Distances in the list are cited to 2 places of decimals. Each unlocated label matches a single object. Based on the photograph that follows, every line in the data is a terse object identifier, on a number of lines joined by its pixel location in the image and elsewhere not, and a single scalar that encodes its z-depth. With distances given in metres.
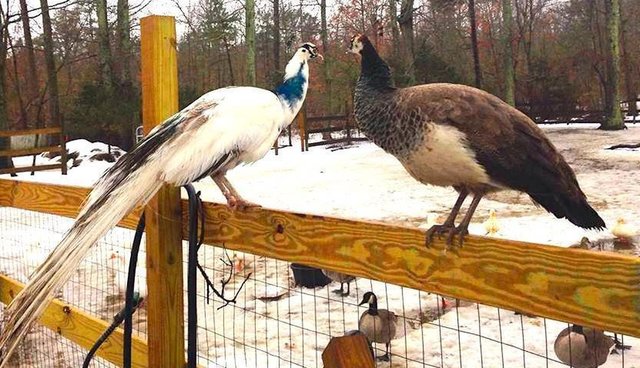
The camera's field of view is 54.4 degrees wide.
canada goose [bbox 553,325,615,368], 3.08
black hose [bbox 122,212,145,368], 2.00
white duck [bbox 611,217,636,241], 5.28
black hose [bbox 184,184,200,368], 1.87
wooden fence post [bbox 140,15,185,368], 2.13
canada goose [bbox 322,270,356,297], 4.53
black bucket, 5.02
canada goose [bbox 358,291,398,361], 3.54
